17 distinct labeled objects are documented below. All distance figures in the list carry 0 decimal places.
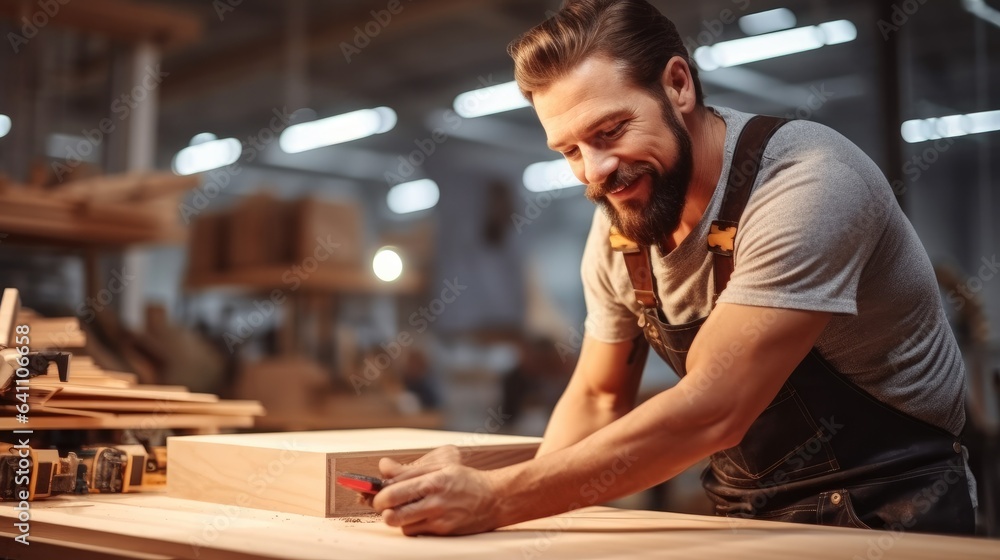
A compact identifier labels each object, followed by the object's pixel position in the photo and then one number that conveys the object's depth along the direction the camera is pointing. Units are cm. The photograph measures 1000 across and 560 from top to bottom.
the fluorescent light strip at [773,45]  440
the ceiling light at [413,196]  628
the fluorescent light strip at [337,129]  656
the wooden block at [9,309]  159
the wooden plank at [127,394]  154
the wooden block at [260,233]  402
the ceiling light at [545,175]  605
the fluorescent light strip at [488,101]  609
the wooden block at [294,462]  138
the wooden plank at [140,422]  156
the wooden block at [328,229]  393
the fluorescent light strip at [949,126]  378
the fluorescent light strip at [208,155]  686
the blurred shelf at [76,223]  250
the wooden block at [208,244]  414
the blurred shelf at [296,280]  395
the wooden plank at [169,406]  158
